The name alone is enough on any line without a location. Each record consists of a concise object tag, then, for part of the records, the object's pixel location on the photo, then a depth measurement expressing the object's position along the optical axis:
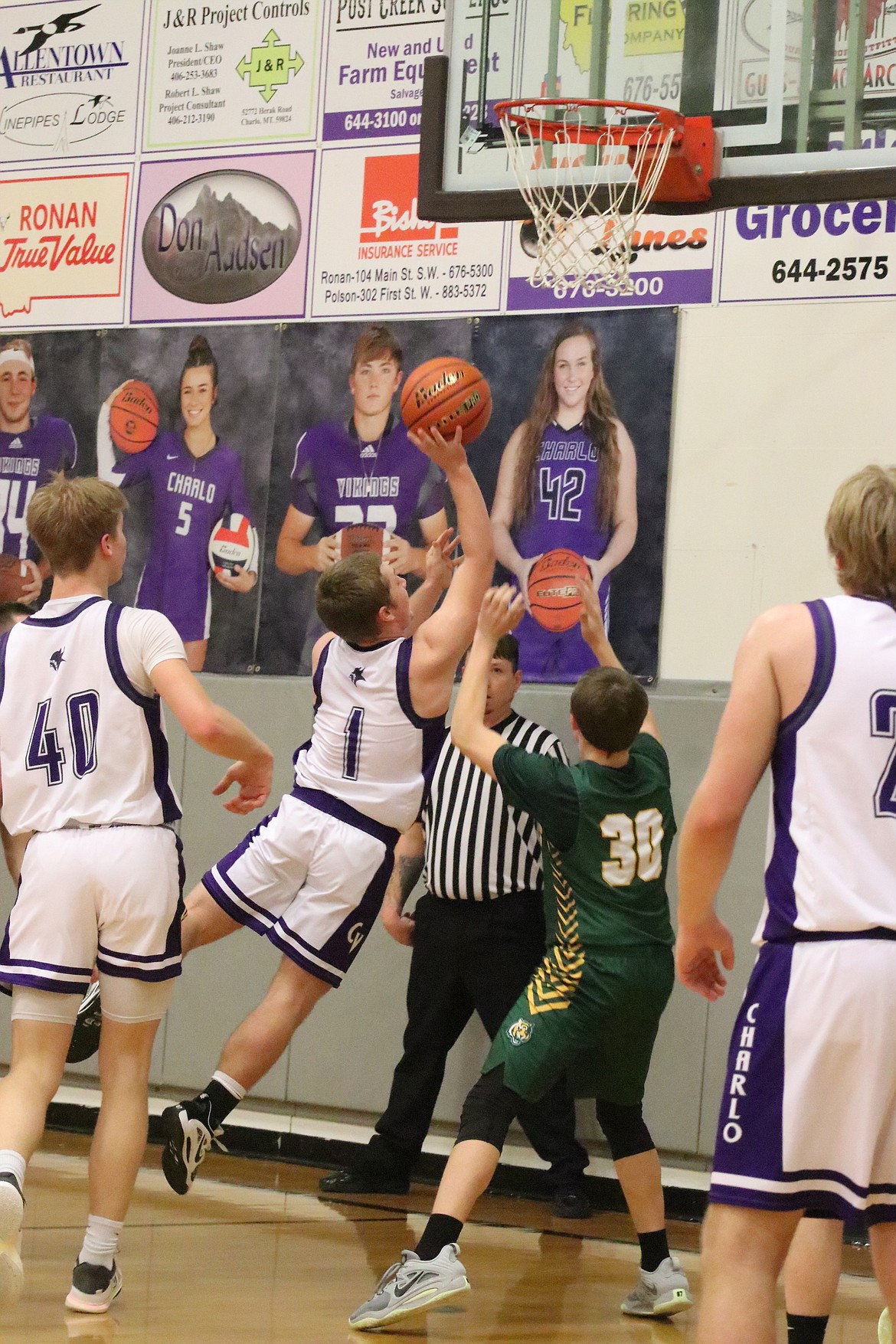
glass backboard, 10.30
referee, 12.59
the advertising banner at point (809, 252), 13.20
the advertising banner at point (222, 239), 15.55
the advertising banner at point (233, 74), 15.59
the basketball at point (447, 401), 10.93
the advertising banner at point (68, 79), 16.42
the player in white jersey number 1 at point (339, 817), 11.02
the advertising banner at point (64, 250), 16.37
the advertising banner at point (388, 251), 14.75
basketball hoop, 10.50
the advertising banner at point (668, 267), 13.84
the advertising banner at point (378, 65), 15.07
